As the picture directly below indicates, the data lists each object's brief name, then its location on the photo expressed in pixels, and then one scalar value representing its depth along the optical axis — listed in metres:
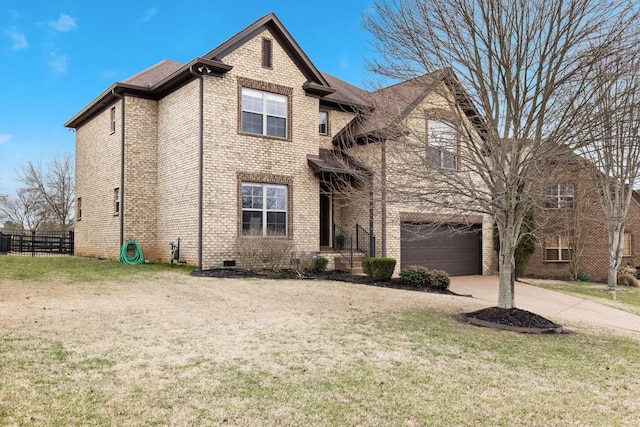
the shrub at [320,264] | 15.47
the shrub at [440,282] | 13.98
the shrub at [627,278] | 21.92
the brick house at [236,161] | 14.92
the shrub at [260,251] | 14.38
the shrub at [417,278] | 14.09
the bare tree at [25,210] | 41.41
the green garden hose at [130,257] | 16.64
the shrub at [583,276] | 22.88
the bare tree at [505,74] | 8.31
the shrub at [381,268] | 14.55
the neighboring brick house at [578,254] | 22.91
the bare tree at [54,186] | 39.81
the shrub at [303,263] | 14.63
